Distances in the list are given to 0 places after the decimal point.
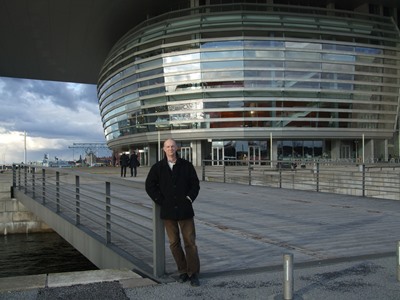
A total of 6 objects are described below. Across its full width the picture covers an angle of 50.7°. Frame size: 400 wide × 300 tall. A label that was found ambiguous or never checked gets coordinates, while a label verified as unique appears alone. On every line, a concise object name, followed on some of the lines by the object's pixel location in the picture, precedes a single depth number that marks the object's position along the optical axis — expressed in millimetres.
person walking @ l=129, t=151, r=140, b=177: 26000
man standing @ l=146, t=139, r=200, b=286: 4484
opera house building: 49938
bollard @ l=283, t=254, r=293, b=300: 3771
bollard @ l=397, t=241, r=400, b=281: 4341
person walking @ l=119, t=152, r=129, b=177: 25975
